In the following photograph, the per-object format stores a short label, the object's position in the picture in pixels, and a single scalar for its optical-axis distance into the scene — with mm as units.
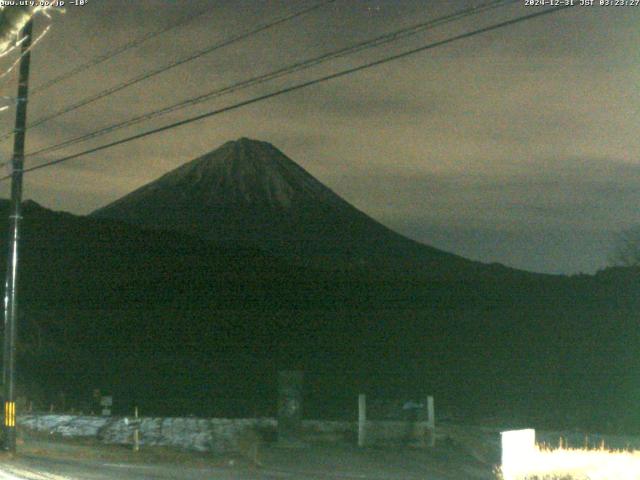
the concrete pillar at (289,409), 24391
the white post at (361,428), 24750
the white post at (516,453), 14156
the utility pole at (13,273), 19047
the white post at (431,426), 24250
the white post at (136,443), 23219
